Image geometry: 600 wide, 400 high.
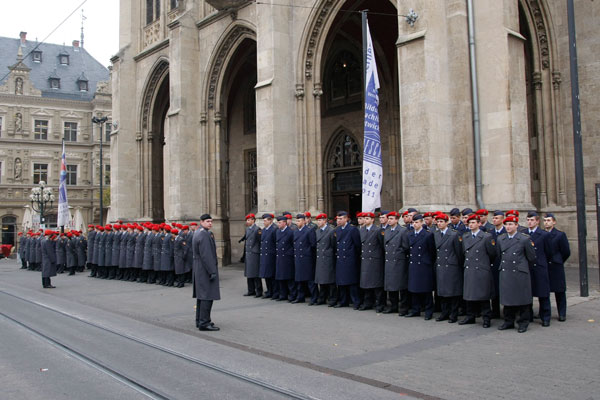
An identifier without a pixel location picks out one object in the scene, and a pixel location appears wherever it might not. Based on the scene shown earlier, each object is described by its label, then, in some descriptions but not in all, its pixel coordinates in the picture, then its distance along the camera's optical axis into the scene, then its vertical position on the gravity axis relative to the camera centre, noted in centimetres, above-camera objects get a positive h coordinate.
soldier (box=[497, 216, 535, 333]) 789 -85
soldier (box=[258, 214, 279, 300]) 1222 -78
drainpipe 1288 +260
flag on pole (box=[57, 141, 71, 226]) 2245 +103
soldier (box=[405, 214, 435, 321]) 927 -83
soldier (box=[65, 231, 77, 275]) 2105 -103
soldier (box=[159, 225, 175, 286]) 1559 -95
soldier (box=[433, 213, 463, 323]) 880 -81
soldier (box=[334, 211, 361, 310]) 1062 -79
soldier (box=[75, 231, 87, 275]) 2178 -87
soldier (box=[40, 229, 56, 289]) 1528 -88
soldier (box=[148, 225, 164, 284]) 1605 -67
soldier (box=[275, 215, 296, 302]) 1188 -88
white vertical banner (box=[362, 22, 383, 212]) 1112 +160
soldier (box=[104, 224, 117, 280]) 1844 -86
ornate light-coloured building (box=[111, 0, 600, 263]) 1274 +376
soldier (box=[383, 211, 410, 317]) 966 -80
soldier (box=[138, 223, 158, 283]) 1645 -80
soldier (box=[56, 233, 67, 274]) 2136 -88
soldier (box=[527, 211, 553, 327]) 832 -84
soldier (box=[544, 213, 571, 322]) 857 -83
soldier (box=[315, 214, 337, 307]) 1099 -81
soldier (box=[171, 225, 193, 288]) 1520 -77
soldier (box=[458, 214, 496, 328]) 833 -78
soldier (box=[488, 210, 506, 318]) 863 -70
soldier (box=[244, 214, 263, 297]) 1259 -81
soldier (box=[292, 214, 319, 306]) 1148 -83
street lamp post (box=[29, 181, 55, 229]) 3332 +212
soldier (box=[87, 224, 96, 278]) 1959 -87
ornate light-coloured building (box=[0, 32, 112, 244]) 4991 +969
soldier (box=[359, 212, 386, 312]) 1016 -84
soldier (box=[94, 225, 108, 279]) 1881 -88
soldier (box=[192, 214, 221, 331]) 855 -81
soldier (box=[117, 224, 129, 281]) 1762 -77
